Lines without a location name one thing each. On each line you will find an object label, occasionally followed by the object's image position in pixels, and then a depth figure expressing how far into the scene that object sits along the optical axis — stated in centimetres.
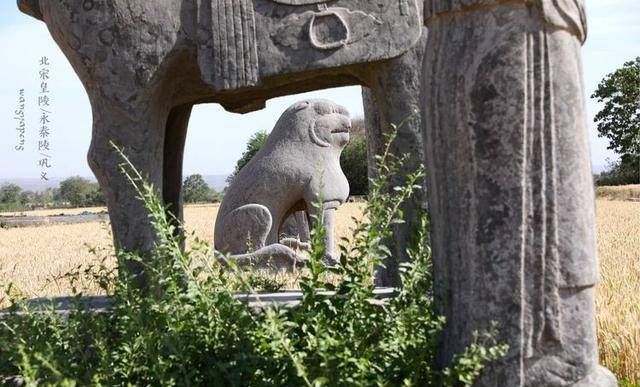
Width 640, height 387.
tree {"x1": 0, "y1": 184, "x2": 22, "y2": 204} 5506
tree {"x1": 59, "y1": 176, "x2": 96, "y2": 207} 5091
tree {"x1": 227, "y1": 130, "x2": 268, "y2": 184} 3403
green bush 236
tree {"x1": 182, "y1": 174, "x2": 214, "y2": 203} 5145
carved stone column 235
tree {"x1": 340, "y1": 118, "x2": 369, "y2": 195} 2859
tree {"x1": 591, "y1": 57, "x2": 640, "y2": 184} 3750
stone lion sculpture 761
